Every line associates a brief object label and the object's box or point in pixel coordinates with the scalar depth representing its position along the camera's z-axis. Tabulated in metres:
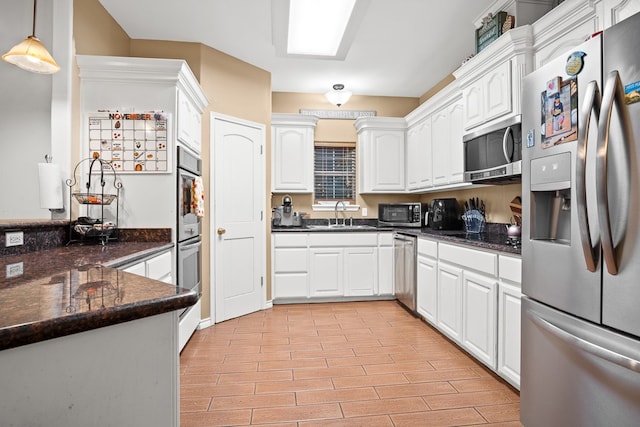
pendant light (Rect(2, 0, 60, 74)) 1.83
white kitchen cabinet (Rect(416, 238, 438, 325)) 3.12
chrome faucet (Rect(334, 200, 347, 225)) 4.76
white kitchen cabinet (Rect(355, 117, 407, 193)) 4.55
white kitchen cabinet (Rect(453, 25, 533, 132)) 2.32
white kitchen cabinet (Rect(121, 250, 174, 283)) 1.98
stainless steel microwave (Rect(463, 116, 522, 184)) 2.34
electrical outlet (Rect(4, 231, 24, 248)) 1.78
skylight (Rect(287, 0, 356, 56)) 2.57
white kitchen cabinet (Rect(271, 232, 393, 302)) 4.03
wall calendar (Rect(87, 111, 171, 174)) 2.54
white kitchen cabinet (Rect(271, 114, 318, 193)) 4.37
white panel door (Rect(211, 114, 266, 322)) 3.44
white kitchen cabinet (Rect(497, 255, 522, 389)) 2.00
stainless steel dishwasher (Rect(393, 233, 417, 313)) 3.60
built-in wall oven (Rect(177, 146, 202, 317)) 2.69
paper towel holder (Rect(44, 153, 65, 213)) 2.34
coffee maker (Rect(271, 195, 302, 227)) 4.36
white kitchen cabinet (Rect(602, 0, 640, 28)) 1.62
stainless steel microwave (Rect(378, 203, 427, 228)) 4.19
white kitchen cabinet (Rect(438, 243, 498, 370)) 2.25
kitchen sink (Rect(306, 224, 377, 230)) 4.21
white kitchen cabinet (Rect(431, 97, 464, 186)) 3.30
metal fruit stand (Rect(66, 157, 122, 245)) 2.28
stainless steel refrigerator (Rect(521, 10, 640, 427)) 1.19
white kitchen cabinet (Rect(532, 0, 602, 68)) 1.90
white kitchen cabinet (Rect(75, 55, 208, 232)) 2.52
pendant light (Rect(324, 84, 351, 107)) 4.36
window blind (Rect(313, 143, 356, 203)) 4.86
